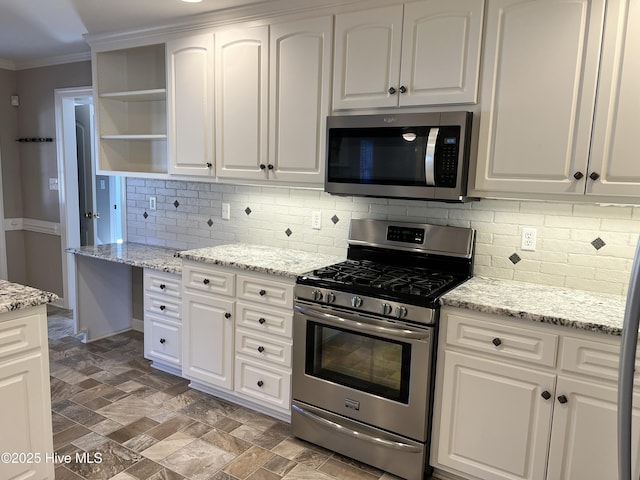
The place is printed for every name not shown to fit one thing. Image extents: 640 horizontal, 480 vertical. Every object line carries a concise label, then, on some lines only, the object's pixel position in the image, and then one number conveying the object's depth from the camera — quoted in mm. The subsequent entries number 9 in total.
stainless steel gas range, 2154
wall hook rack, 4590
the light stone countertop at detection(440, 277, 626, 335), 1850
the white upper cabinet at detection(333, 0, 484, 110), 2213
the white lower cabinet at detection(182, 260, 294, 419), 2650
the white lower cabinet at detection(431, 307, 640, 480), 1844
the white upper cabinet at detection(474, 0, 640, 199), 1923
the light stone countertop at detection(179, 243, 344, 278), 2639
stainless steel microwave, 2230
